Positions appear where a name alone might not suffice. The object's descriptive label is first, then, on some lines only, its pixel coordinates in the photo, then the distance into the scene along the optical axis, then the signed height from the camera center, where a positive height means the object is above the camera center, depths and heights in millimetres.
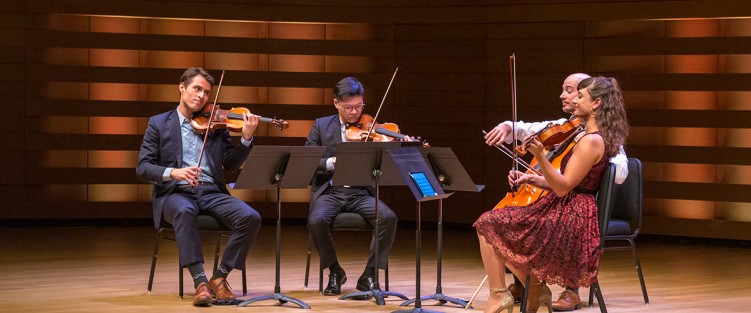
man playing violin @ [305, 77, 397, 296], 11461 -319
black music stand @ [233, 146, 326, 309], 10078 -115
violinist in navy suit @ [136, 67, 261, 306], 10672 -185
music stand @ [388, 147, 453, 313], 9445 -109
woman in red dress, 8664 -295
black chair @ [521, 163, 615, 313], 9016 -199
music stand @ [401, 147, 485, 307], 9781 -102
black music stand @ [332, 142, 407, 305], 10148 -92
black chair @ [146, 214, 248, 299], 10945 -425
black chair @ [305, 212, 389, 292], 11445 -404
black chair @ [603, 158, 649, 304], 10945 -296
